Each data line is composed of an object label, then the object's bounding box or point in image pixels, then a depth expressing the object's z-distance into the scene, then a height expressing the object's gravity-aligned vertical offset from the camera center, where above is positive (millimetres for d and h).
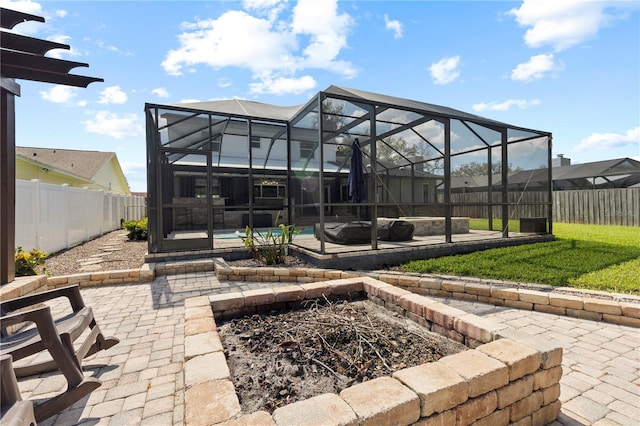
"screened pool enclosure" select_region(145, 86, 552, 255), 5945 +1469
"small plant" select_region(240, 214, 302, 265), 5383 -683
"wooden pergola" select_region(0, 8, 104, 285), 2607 +1393
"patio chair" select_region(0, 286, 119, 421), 1642 -797
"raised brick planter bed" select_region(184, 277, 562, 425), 1190 -833
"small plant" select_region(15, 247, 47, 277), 3884 -652
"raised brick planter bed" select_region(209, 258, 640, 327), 3029 -1012
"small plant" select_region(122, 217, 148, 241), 8820 -471
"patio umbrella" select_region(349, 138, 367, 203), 6172 +727
